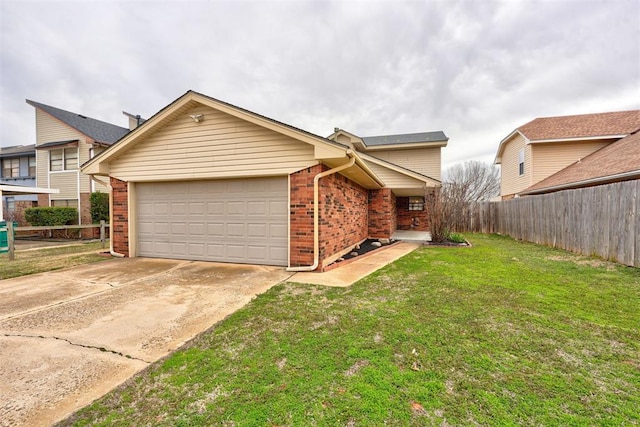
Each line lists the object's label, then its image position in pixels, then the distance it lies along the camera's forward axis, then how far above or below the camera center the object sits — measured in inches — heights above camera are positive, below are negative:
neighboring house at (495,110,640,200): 565.9 +149.8
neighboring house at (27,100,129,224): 626.8 +144.4
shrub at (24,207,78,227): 576.7 -4.1
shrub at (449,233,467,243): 441.0 -46.9
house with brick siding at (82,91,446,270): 250.2 +26.5
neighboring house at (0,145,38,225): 689.6 +106.1
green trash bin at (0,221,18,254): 324.8 -31.0
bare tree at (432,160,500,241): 438.6 +0.9
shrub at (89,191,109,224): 579.8 +14.0
